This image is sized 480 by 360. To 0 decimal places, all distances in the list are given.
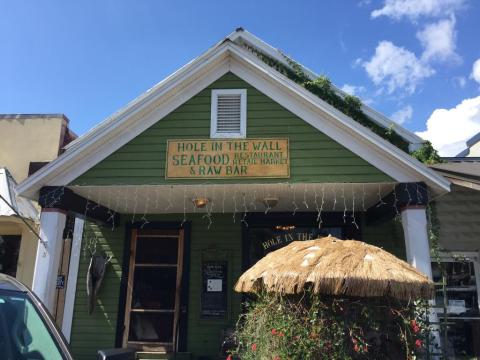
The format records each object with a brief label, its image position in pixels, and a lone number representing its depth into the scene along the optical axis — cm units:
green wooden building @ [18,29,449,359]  717
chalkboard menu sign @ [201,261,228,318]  891
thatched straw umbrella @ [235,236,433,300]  474
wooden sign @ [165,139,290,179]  720
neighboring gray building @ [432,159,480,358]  852
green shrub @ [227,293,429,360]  479
